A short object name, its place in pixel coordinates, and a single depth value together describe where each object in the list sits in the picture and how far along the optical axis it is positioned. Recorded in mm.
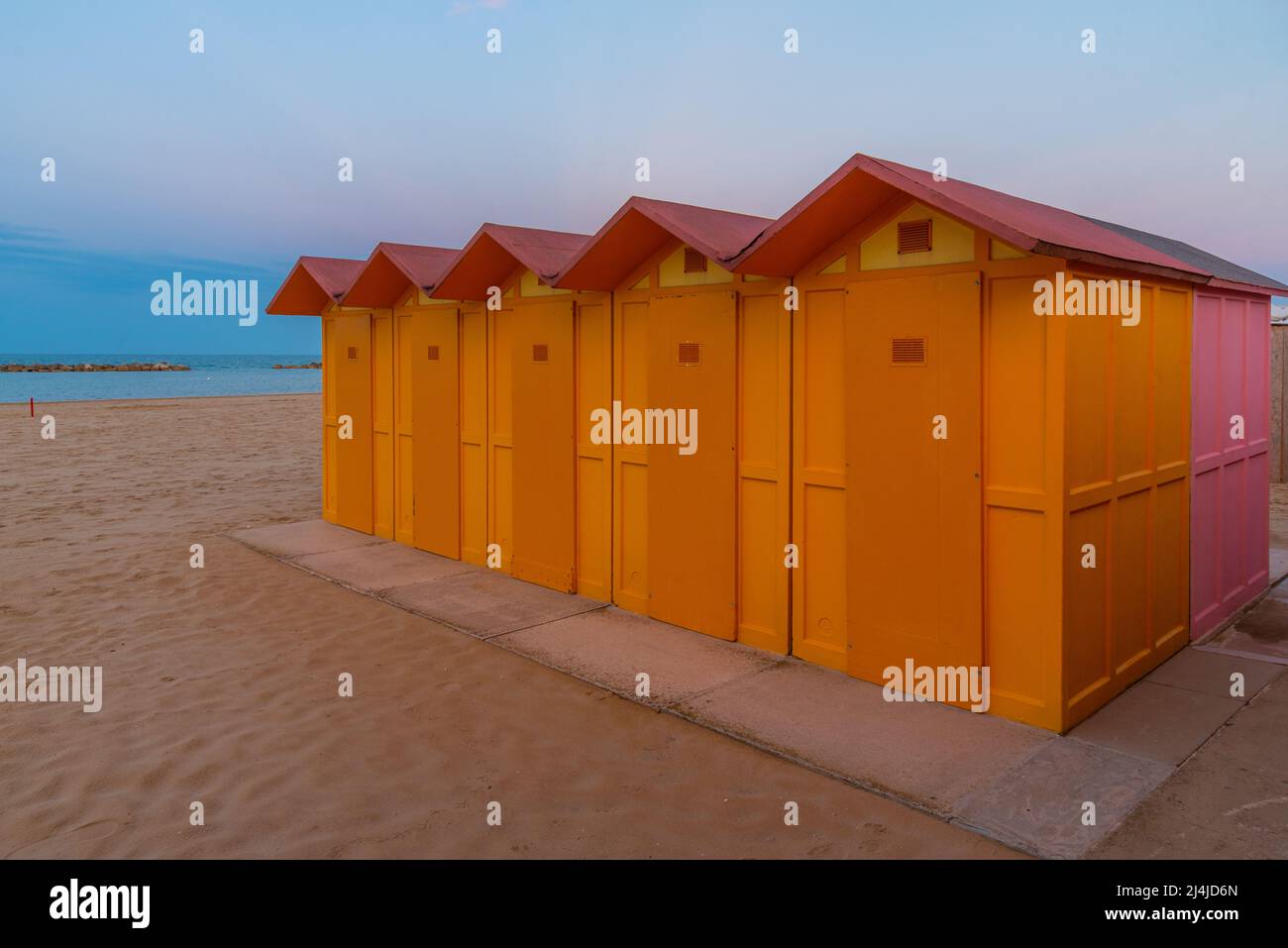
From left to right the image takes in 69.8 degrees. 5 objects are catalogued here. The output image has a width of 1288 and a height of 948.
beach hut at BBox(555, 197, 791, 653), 6535
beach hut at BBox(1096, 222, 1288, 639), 6977
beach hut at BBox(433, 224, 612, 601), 7984
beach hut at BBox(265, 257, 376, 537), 10961
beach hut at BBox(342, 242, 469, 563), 9500
